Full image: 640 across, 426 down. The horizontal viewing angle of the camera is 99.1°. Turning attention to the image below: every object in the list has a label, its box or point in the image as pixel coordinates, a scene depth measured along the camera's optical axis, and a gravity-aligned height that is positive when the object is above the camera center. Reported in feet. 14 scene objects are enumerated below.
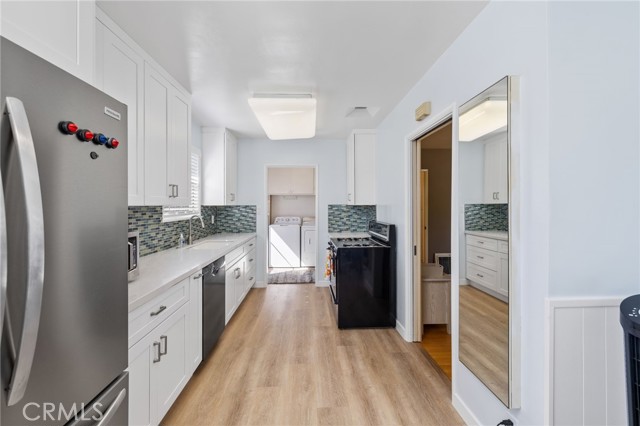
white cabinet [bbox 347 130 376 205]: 13.30 +2.31
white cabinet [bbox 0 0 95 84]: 2.60 +1.99
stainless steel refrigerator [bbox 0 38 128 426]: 2.10 -0.32
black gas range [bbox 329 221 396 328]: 10.27 -2.74
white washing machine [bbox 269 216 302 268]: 20.38 -2.47
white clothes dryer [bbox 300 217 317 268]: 20.48 -2.41
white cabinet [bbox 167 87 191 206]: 7.57 +1.96
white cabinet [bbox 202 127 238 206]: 12.98 +2.25
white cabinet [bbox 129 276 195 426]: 4.56 -2.77
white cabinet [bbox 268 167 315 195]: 21.09 +2.49
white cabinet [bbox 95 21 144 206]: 5.21 +2.69
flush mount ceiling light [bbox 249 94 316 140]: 8.45 +3.35
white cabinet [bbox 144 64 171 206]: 6.45 +1.88
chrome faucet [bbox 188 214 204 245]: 11.48 -0.30
